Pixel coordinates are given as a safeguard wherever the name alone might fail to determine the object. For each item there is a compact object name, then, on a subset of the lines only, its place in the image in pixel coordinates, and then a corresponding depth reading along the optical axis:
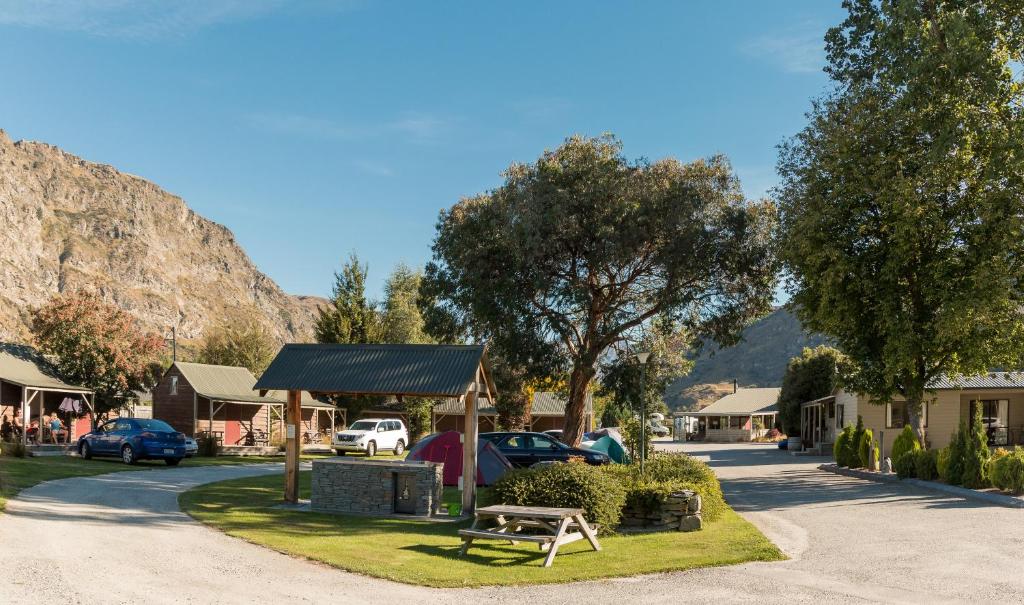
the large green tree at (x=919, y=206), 22.75
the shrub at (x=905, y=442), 26.08
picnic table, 11.88
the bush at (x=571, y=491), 13.68
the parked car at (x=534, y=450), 23.42
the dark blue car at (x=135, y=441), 28.00
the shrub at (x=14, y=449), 26.86
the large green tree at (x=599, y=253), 26.56
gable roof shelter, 16.23
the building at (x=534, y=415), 51.81
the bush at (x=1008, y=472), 18.73
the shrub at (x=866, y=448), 28.38
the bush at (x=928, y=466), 23.42
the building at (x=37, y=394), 34.34
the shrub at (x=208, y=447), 35.38
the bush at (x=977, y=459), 20.52
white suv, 37.09
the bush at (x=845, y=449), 29.84
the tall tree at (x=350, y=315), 50.28
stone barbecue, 16.19
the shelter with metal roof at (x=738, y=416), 70.31
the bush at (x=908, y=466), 24.19
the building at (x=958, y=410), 37.53
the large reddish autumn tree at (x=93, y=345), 37.78
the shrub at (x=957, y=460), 21.45
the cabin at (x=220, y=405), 42.06
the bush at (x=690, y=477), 14.97
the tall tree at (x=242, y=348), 63.38
